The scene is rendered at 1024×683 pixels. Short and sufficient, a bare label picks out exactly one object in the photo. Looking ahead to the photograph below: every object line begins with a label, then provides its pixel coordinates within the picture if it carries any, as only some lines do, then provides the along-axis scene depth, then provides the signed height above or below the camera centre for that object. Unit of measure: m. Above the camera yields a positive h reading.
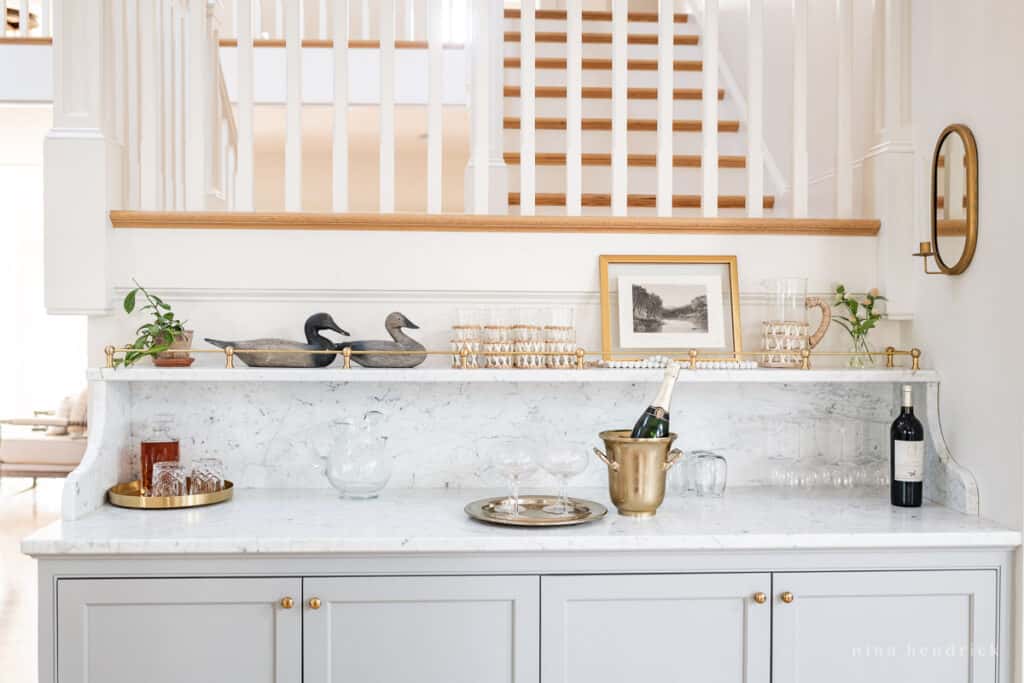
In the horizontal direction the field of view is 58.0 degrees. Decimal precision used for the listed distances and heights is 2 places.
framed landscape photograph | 2.72 +0.08
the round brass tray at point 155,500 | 2.47 -0.46
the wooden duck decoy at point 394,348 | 2.57 -0.05
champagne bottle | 2.46 -0.23
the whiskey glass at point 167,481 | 2.54 -0.42
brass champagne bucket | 2.41 -0.37
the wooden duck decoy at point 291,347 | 2.55 -0.04
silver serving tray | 2.30 -0.47
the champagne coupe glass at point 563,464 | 2.46 -0.35
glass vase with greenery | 2.74 +0.04
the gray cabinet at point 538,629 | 2.19 -0.72
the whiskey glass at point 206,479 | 2.59 -0.42
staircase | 4.11 +1.06
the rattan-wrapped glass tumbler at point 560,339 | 2.61 -0.02
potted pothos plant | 2.52 -0.03
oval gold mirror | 2.43 +0.36
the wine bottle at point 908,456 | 2.52 -0.34
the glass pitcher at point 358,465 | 2.58 -0.38
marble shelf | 2.47 -0.12
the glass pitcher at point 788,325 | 2.70 +0.02
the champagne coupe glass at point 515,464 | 2.45 -0.35
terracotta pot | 2.53 -0.07
